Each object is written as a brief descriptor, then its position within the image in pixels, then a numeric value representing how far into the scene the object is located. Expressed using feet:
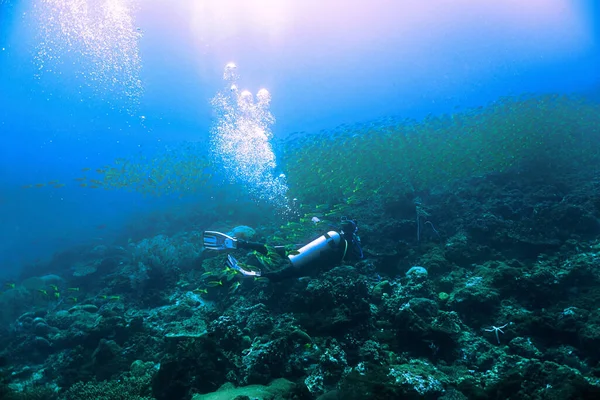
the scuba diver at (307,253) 28.43
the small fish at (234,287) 30.06
